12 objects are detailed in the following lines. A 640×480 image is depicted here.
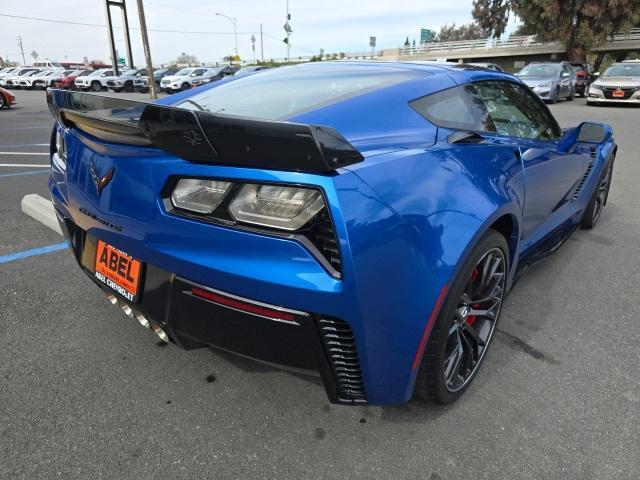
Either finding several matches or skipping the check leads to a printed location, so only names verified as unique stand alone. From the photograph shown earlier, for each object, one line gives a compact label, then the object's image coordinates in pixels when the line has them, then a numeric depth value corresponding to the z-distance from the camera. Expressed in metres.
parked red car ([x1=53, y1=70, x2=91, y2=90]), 29.98
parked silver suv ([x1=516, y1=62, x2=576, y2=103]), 16.31
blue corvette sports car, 1.41
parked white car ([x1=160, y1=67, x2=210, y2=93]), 26.48
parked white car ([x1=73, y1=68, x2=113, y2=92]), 29.28
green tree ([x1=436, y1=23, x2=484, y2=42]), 84.43
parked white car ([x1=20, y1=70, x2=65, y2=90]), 30.88
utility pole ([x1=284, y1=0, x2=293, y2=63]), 47.16
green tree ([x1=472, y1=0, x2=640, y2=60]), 30.64
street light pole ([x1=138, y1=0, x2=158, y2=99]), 17.09
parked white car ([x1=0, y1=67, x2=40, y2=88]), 31.39
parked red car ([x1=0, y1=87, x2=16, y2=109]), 16.16
